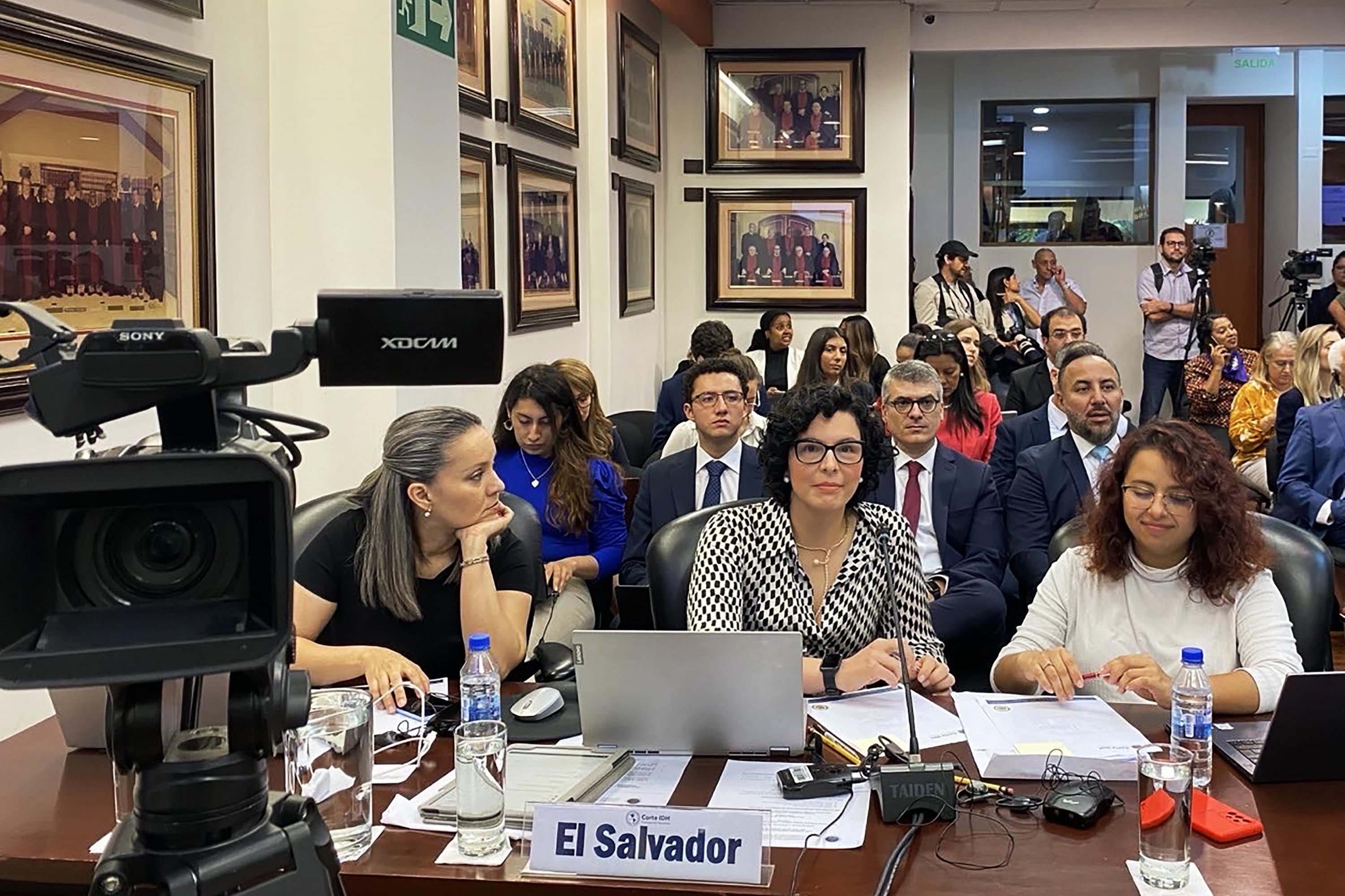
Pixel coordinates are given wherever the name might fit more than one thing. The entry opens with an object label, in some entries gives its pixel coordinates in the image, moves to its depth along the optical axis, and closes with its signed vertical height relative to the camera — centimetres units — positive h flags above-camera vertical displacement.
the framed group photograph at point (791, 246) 843 +70
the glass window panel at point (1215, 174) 1177 +157
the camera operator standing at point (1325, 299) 1035 +41
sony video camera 111 -18
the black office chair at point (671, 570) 290 -46
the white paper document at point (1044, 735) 196 -60
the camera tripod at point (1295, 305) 988 +34
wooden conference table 163 -64
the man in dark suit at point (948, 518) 337 -46
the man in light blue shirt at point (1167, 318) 1010 +26
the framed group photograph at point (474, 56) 458 +106
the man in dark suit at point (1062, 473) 386 -35
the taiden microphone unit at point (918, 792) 181 -59
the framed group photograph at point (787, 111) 838 +153
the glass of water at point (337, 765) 180 -55
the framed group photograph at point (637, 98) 689 +141
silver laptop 196 -50
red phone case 175 -62
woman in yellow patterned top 586 -22
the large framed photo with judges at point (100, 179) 255 +39
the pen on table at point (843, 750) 204 -61
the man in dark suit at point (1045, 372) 607 -8
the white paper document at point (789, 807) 177 -63
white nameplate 165 -60
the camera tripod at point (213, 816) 111 -38
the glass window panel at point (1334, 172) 1150 +155
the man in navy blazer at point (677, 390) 591 -15
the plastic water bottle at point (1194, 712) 197 -54
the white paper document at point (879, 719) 215 -61
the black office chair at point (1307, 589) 266 -47
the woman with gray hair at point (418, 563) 273 -42
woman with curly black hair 275 -41
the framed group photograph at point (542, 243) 527 +49
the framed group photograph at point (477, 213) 465 +52
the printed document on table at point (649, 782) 190 -62
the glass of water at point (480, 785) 175 -57
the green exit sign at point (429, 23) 358 +93
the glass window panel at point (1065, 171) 1123 +156
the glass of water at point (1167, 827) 162 -58
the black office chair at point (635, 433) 627 -36
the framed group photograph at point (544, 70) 524 +120
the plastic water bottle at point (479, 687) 209 -51
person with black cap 913 +40
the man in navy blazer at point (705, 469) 408 -35
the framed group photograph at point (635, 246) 701 +61
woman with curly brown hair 254 -45
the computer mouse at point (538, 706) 226 -59
